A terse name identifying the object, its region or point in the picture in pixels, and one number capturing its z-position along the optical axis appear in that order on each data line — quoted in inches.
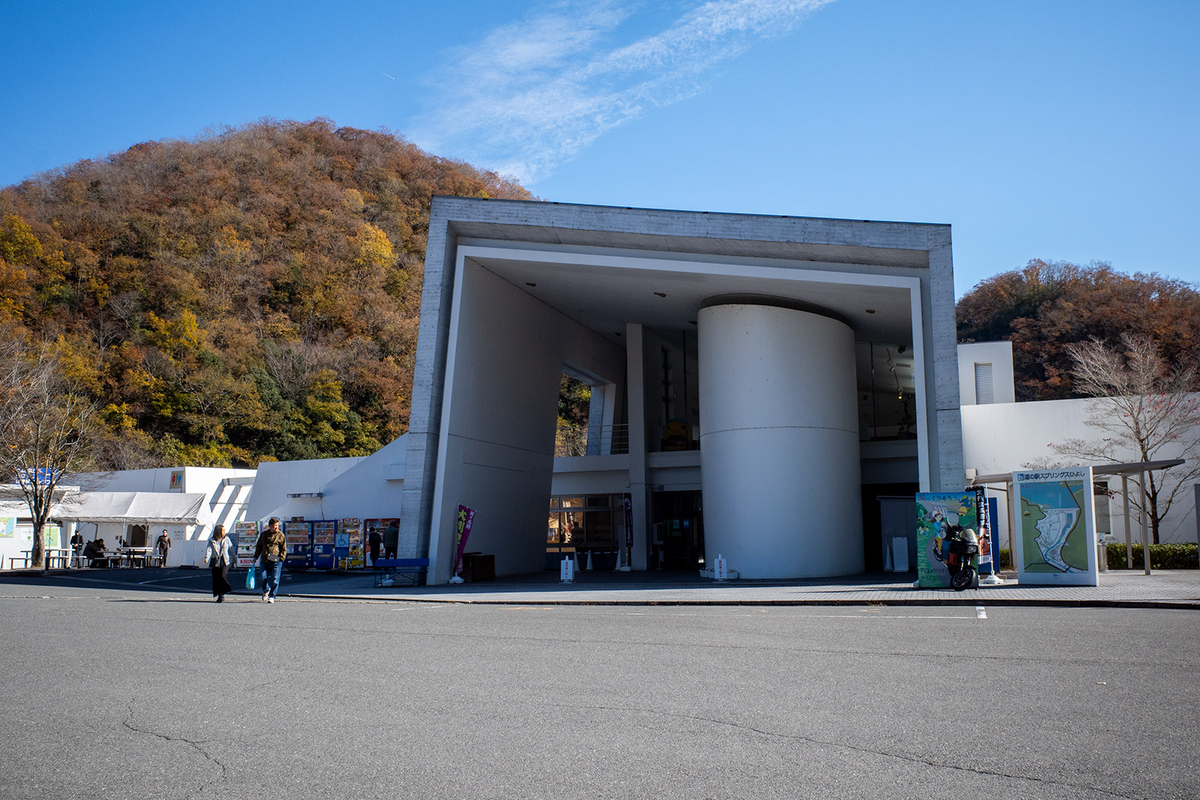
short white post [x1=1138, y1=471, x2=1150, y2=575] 703.1
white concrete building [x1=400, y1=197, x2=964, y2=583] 762.8
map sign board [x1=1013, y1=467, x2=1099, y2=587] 591.5
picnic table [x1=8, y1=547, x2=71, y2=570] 1162.0
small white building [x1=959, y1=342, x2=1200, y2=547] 957.8
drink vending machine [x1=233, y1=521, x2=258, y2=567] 1120.2
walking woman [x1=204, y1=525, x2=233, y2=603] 634.2
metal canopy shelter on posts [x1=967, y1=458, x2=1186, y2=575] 655.1
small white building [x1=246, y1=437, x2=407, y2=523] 1171.3
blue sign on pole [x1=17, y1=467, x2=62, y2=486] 1138.7
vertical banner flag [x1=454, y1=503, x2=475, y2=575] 855.1
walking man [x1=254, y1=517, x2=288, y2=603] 619.8
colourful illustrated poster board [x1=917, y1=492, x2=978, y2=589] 620.1
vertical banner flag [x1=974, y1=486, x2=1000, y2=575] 631.8
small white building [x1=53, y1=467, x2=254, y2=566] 1298.0
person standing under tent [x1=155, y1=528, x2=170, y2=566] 1224.8
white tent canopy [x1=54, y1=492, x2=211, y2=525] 1304.1
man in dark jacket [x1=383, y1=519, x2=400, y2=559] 937.5
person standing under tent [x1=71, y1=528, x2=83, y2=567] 1222.3
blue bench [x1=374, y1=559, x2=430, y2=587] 776.9
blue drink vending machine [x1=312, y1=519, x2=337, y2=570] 1076.5
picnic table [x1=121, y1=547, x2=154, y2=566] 1227.1
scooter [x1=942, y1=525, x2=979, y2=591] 600.1
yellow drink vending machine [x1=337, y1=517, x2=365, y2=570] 1072.2
